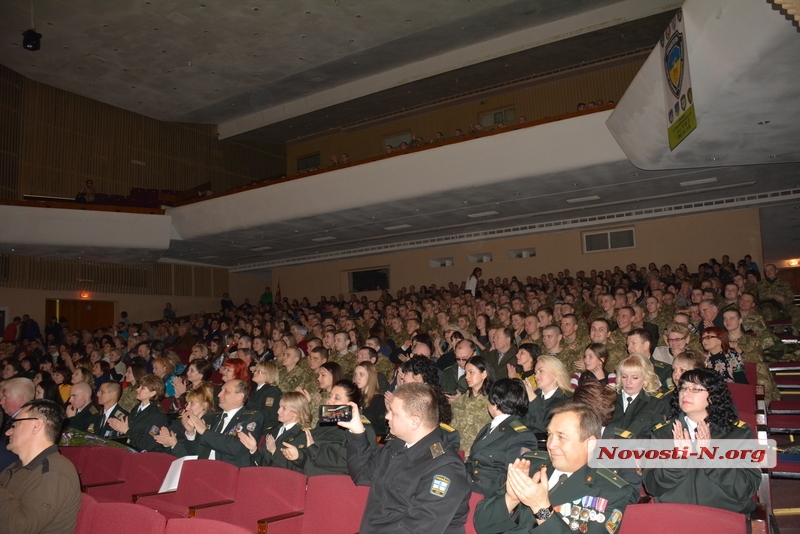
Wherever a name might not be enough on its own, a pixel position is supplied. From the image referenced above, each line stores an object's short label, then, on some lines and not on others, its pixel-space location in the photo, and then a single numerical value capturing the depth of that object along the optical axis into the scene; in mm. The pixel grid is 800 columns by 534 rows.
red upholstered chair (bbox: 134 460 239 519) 3281
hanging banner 5310
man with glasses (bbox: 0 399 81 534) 2430
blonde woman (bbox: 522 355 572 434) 3590
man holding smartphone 2170
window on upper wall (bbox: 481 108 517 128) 14148
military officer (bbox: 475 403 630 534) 1967
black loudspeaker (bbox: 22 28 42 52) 9656
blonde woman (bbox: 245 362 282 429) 4516
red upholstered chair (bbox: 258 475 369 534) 2760
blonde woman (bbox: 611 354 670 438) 3260
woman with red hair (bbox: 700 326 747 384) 4188
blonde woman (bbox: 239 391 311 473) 3451
